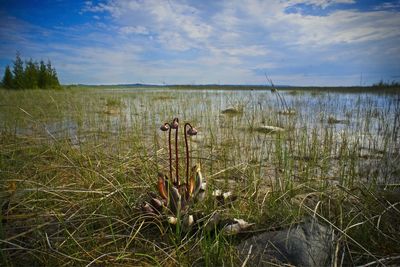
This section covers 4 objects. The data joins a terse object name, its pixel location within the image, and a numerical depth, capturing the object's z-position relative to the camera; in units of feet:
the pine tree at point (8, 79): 137.93
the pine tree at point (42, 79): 130.21
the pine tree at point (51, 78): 130.41
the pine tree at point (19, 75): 117.80
